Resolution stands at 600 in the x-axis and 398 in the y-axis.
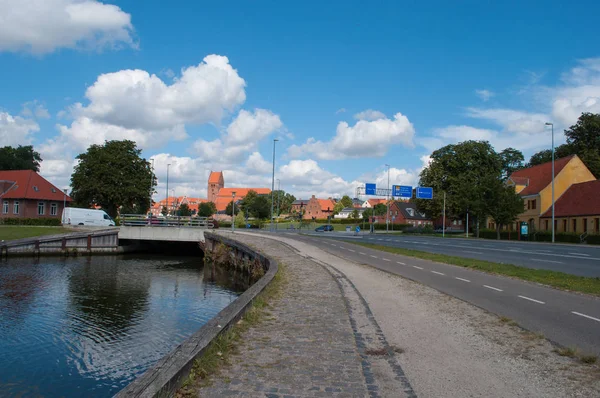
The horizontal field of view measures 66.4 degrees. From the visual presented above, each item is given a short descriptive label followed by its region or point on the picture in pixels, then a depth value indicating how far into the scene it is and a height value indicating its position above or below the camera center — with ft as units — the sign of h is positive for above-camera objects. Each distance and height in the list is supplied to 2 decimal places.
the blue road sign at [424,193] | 211.41 +14.37
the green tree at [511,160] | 282.36 +41.44
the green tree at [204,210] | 424.75 +7.21
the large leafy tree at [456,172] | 230.48 +27.62
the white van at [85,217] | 161.31 -1.09
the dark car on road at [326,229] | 256.32 -4.34
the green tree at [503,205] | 181.68 +8.64
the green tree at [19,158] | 243.60 +30.19
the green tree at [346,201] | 625.94 +28.32
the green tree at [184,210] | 343.09 +5.47
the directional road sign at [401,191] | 209.36 +15.11
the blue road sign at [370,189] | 203.92 +14.90
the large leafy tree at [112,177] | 203.82 +17.09
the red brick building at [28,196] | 202.80 +7.42
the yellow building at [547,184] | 196.85 +19.14
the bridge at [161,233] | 132.77 -4.81
